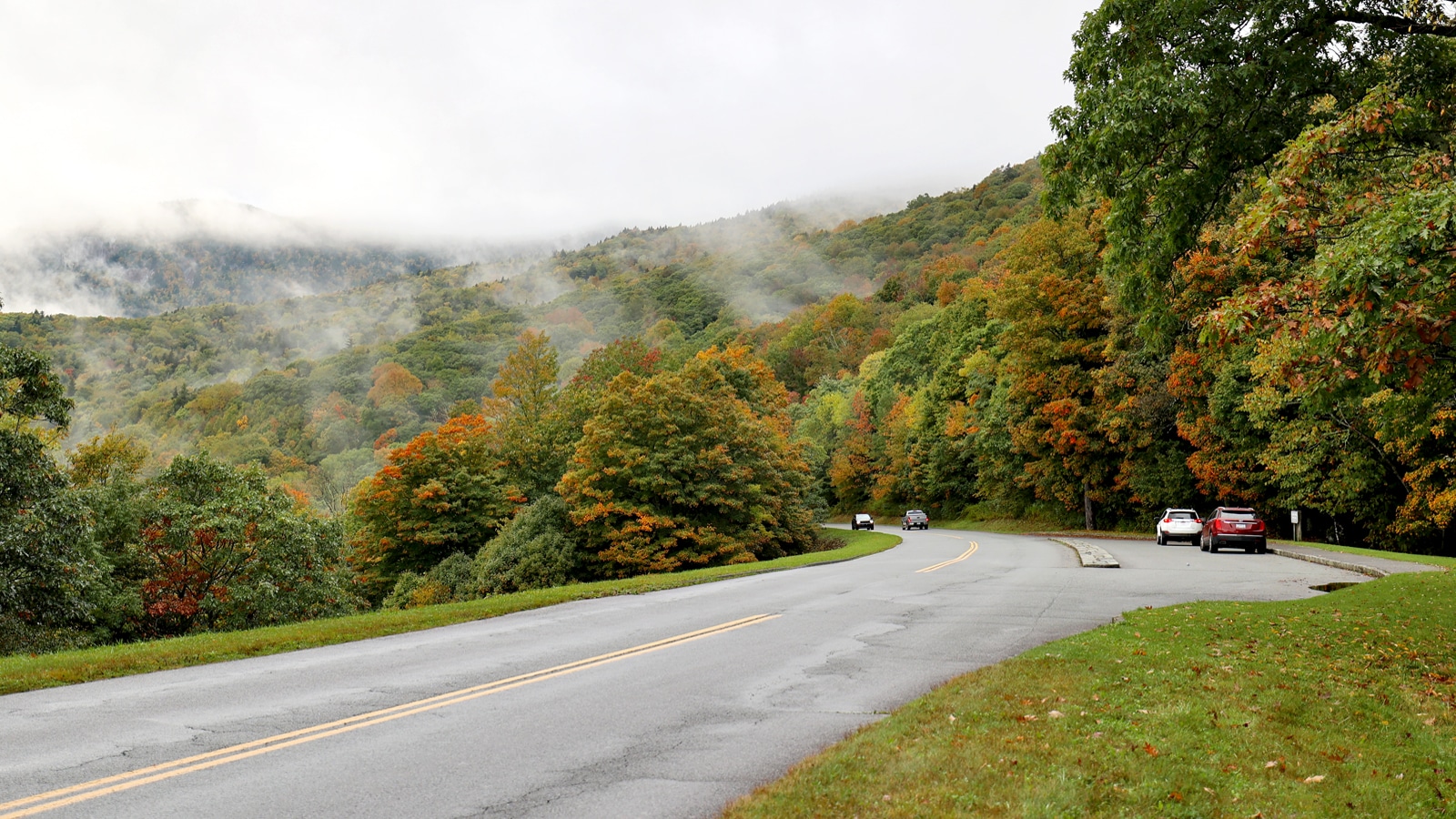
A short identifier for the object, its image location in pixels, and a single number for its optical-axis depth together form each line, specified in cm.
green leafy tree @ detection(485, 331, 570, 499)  5075
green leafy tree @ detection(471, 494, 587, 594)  3662
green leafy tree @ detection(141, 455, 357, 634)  2706
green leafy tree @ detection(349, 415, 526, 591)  4200
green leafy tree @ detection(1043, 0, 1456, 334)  1157
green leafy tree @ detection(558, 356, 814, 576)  3759
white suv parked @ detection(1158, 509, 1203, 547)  3491
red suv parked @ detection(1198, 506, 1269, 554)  2870
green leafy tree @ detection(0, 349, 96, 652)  1705
